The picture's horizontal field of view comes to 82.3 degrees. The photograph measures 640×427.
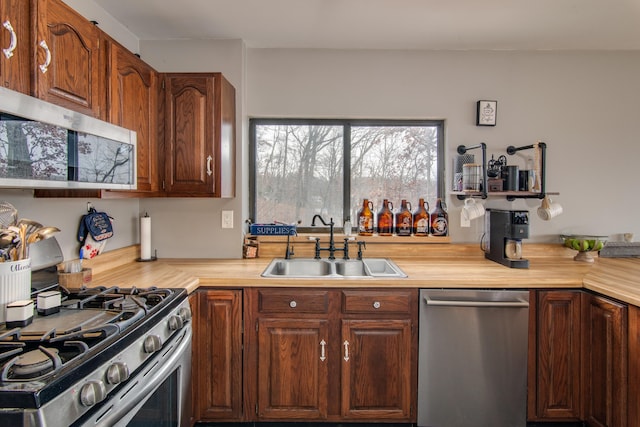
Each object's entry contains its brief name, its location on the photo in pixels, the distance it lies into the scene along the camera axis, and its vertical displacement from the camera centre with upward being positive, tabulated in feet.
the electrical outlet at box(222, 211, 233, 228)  8.21 -0.28
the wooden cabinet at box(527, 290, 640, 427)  6.27 -2.57
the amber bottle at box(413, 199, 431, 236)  8.51 -0.33
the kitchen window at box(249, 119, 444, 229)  8.91 +0.90
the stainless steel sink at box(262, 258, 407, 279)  7.84 -1.28
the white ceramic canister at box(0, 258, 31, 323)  3.97 -0.85
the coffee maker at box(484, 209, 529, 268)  7.20 -0.56
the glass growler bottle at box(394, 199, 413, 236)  8.50 -0.32
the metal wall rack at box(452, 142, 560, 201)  7.73 +0.42
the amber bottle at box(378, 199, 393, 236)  8.54 -0.30
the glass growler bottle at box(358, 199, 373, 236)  8.54 -0.30
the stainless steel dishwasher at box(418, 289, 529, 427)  6.23 -2.57
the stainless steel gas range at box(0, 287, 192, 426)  2.70 -1.37
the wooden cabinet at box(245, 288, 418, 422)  6.31 -2.54
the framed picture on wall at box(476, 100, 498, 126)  8.42 +2.22
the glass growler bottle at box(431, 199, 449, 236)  8.50 -0.32
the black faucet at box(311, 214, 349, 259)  8.10 -0.92
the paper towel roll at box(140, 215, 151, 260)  7.84 -0.68
